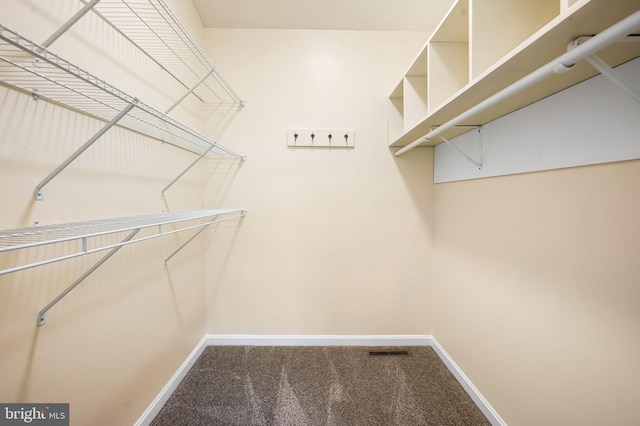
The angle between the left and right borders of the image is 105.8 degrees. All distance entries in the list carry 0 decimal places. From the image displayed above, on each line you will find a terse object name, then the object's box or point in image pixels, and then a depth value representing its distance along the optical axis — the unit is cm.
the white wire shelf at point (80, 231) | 56
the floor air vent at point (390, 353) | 176
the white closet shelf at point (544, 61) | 55
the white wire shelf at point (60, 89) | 63
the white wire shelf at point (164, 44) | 99
